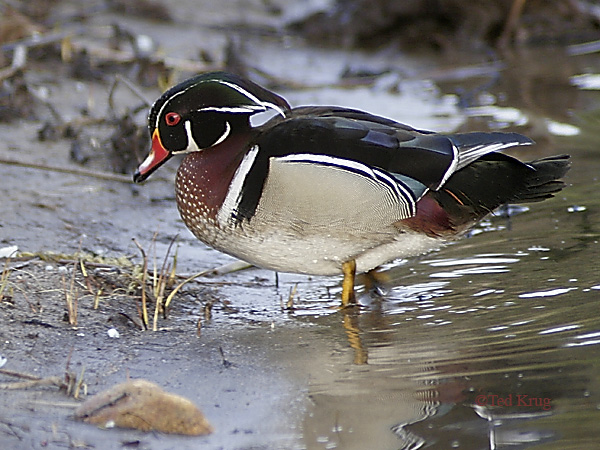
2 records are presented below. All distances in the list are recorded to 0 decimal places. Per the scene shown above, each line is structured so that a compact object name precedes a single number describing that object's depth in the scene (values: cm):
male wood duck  766
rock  548
